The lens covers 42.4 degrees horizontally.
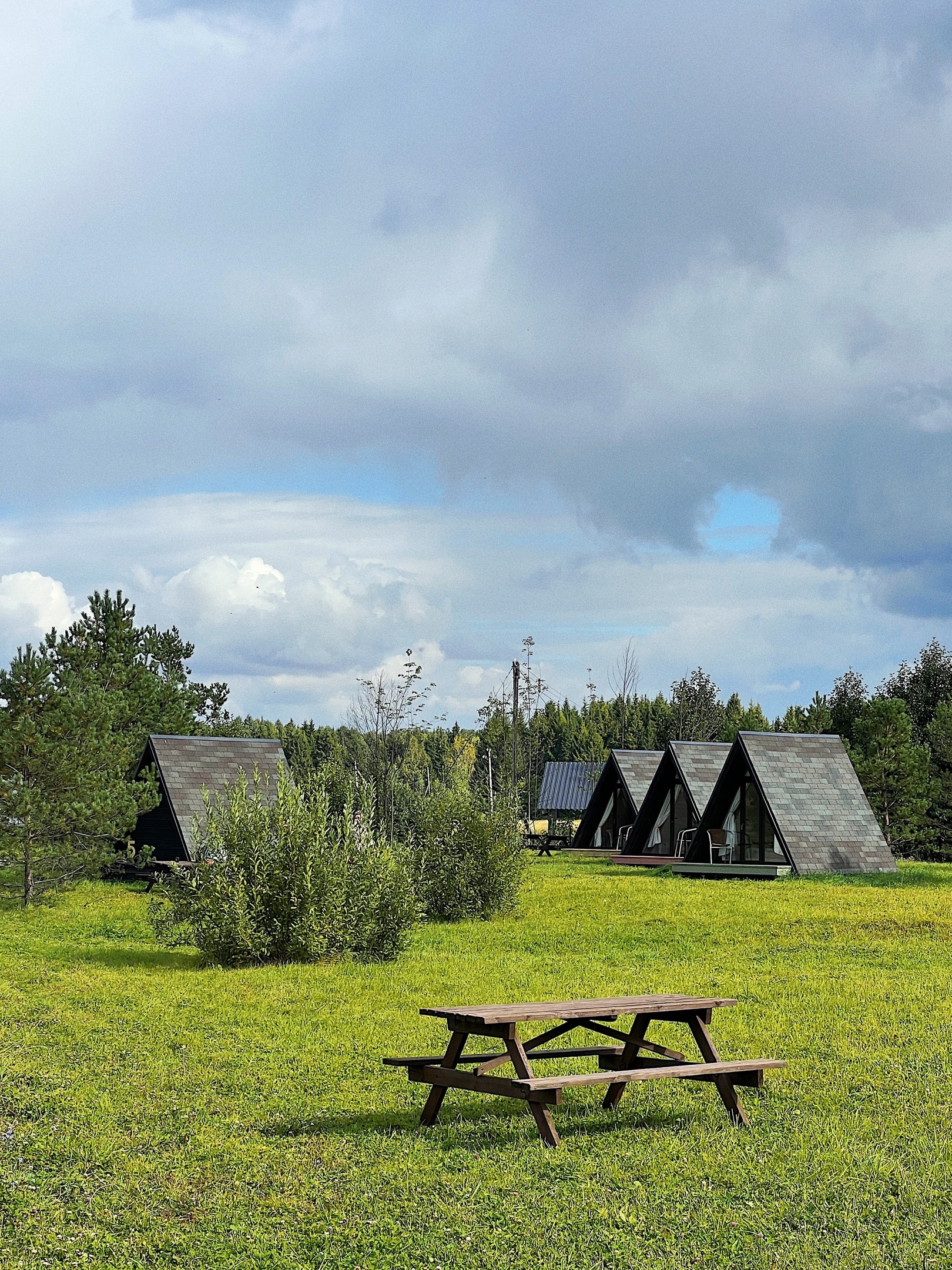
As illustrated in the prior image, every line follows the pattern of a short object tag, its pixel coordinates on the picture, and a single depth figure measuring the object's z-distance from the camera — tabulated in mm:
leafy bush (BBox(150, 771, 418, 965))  14227
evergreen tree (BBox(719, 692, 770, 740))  51619
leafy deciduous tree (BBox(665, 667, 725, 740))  58594
